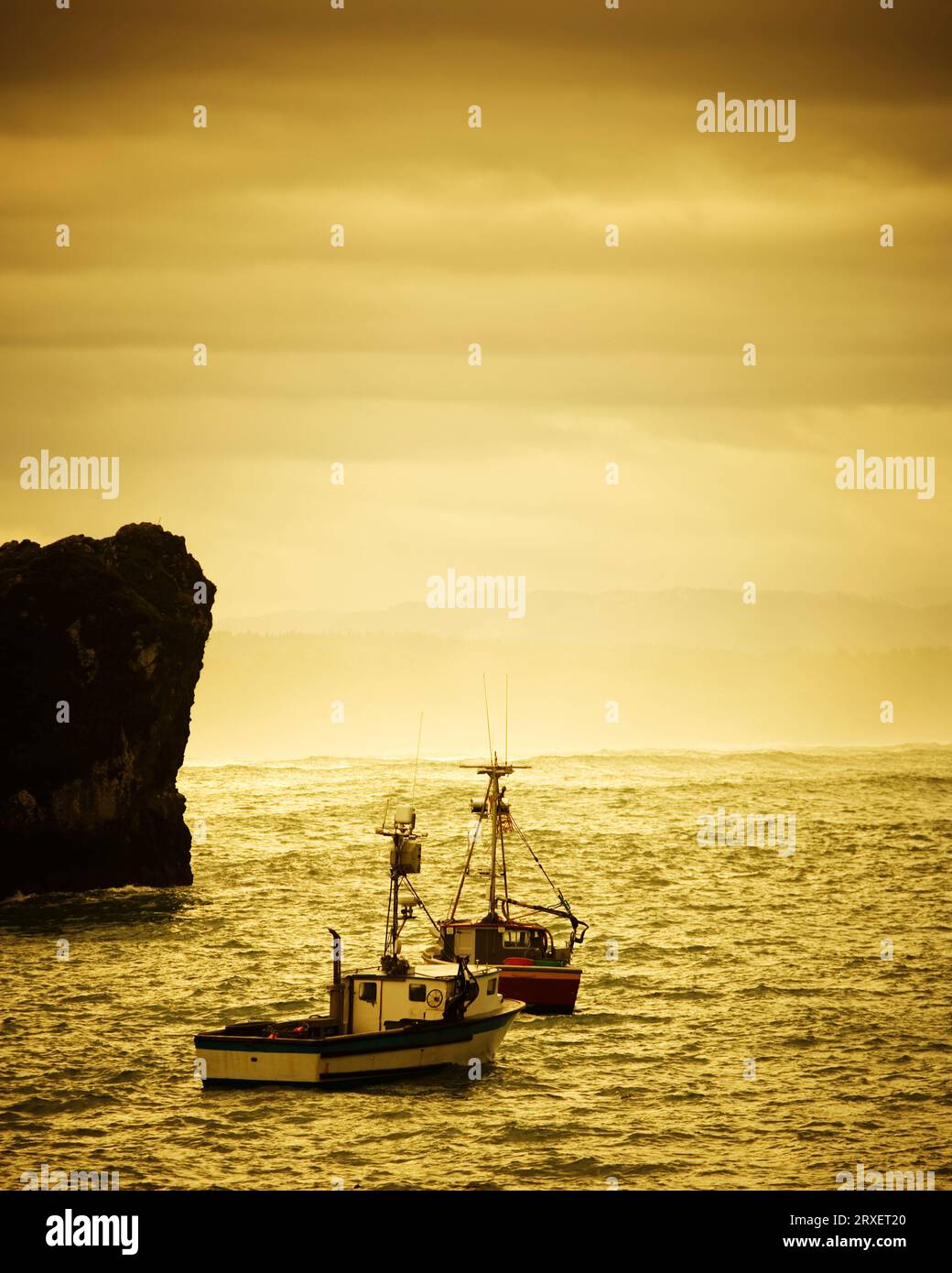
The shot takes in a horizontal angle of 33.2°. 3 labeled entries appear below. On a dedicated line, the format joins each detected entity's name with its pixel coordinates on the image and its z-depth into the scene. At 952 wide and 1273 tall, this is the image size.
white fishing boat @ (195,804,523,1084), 48.56
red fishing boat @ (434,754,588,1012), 62.22
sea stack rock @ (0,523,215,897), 82.69
